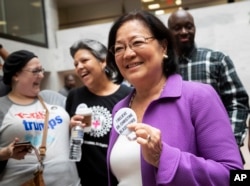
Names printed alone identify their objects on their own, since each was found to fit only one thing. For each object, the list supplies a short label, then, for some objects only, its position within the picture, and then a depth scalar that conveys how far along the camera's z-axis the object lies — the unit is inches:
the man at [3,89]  110.1
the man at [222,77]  97.0
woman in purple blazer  51.4
